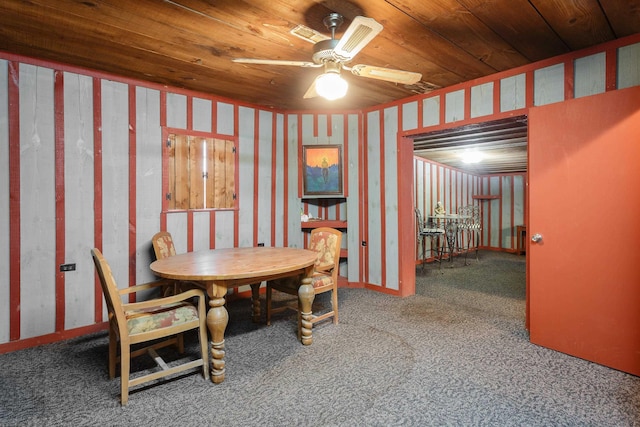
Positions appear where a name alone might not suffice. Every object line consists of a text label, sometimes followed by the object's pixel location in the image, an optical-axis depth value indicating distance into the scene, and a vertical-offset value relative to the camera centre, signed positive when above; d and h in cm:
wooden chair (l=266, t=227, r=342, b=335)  330 -66
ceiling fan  227 +109
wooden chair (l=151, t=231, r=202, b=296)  285 -42
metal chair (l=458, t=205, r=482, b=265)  789 -36
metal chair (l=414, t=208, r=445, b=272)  688 -48
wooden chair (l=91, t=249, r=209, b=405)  205 -75
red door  246 -15
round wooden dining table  238 -45
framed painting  500 +59
